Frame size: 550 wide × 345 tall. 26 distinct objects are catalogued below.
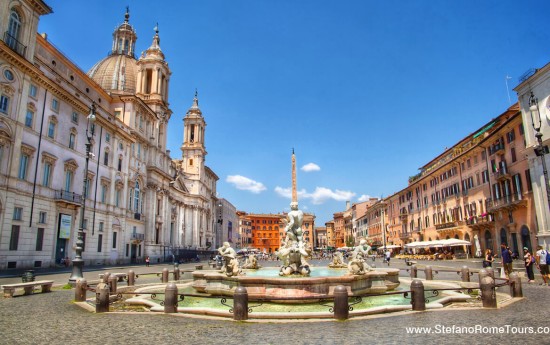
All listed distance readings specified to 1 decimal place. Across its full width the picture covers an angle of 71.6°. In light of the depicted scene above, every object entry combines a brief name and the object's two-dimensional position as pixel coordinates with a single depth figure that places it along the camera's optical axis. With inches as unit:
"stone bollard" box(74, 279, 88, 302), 482.9
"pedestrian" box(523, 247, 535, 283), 654.7
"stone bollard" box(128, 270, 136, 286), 692.1
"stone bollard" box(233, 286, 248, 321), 354.0
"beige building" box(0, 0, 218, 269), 1026.7
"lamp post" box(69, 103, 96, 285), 666.6
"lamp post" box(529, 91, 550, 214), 619.9
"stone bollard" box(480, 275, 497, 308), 402.3
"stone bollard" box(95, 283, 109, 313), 408.2
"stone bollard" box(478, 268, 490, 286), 503.1
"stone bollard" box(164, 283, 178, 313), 395.9
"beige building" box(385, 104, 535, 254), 1289.4
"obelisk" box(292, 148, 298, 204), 1009.5
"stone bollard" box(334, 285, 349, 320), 354.6
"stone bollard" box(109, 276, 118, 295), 549.6
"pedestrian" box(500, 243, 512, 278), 683.4
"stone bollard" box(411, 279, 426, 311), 389.1
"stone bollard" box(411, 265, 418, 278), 787.3
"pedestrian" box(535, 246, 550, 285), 628.7
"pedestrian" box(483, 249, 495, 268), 776.3
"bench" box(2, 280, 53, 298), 523.2
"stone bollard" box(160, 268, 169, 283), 765.3
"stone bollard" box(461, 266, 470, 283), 681.1
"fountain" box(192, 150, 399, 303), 446.6
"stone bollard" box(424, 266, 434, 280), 735.0
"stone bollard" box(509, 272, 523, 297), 470.9
